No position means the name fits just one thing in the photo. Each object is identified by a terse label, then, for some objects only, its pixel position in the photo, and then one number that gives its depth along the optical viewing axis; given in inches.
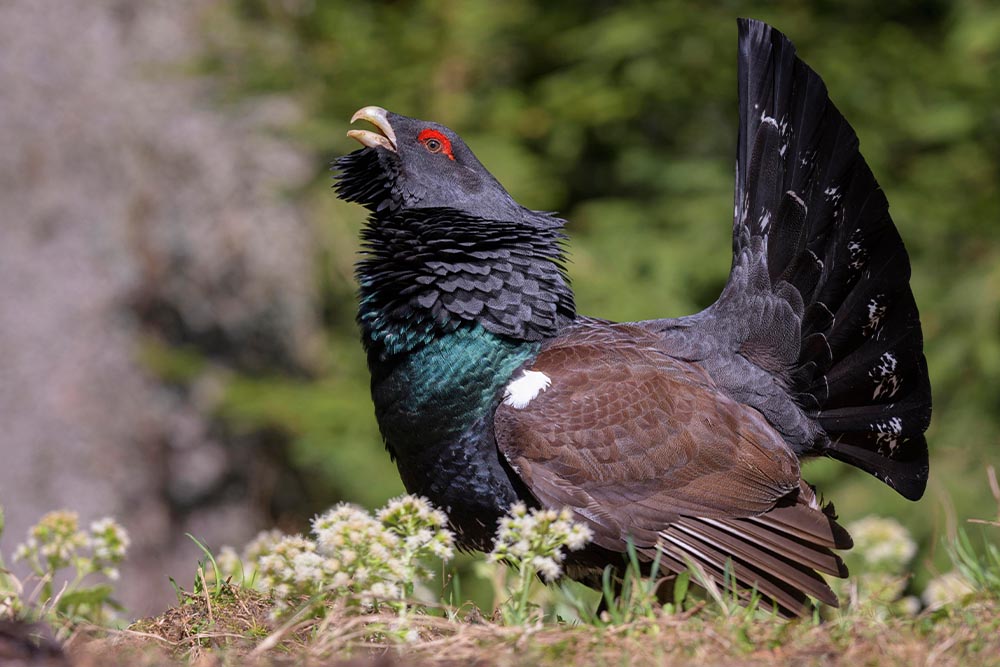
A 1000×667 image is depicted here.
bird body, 278.1
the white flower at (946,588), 271.1
